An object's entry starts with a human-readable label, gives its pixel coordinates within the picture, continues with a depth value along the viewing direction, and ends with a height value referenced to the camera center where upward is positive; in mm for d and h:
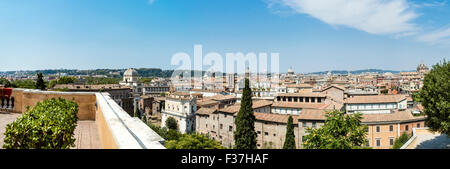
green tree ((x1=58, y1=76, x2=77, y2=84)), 72019 -852
